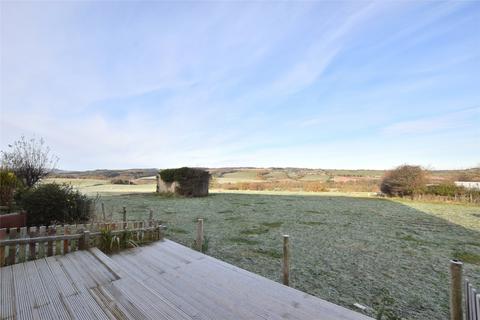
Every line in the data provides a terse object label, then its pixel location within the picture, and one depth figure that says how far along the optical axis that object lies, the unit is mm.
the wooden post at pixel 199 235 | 5039
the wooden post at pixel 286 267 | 3555
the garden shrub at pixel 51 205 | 5988
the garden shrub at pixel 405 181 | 16672
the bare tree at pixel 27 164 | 9480
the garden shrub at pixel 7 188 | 6991
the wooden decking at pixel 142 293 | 2230
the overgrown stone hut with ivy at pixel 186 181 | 17828
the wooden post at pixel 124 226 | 4802
